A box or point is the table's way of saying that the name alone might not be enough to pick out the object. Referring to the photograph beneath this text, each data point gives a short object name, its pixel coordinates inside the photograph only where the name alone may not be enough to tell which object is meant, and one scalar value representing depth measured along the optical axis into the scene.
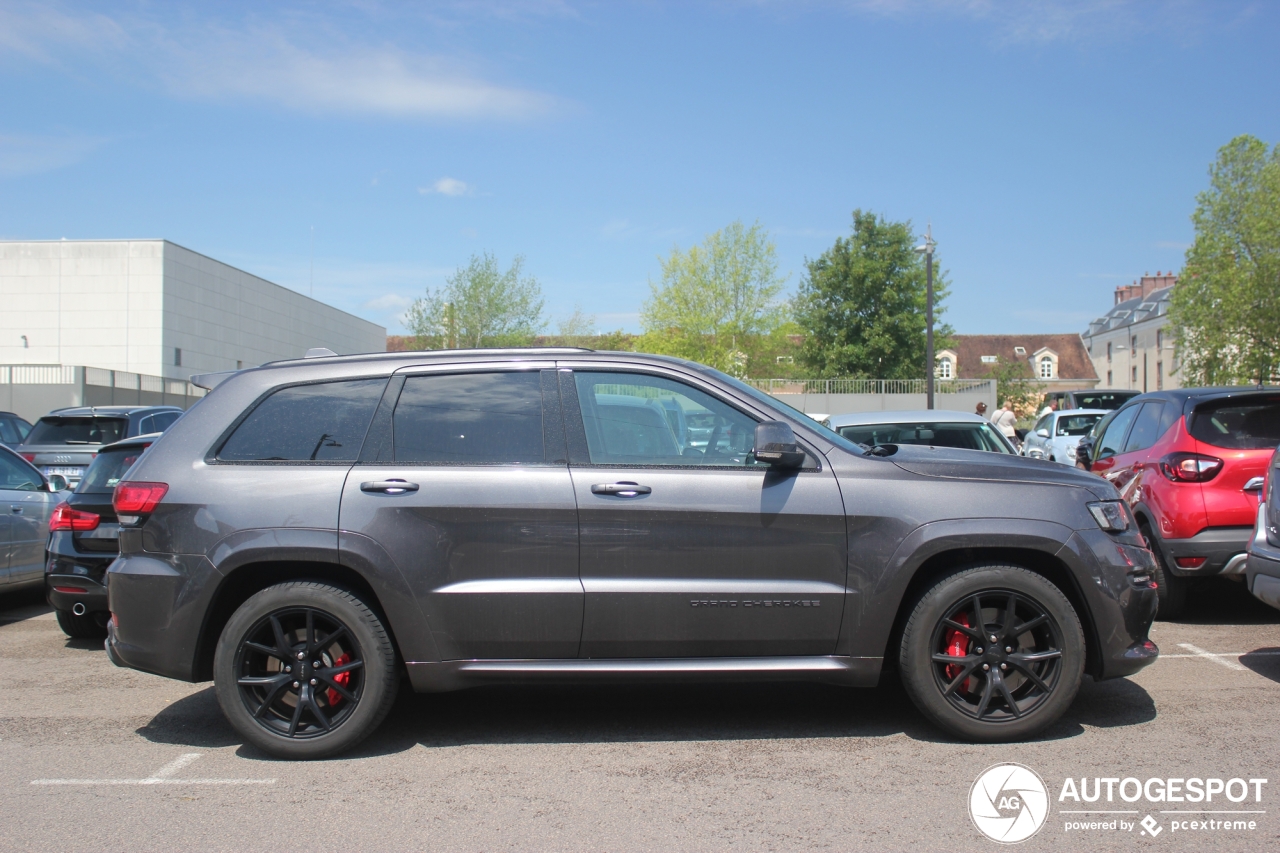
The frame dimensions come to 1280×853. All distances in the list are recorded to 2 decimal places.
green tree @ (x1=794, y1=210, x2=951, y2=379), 55.66
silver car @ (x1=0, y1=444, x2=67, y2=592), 8.34
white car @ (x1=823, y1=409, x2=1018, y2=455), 9.86
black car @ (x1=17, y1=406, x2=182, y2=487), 12.62
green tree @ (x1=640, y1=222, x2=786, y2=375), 46.88
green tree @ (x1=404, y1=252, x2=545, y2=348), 45.94
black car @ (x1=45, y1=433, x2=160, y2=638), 6.88
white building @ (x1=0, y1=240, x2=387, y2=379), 42.47
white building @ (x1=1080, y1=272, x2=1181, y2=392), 73.62
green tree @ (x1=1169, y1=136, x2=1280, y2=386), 39.56
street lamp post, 28.48
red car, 6.70
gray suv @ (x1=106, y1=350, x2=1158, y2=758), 4.41
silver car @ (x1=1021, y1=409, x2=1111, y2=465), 16.20
